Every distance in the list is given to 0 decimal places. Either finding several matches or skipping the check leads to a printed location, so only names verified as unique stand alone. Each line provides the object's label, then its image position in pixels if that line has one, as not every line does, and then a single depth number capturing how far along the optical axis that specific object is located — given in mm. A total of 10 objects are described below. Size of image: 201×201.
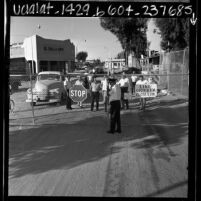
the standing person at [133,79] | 16150
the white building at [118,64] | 46050
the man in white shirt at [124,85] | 13377
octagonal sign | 10062
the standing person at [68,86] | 12358
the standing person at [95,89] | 12781
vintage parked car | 13195
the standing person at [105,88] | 12555
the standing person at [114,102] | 8617
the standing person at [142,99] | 11530
